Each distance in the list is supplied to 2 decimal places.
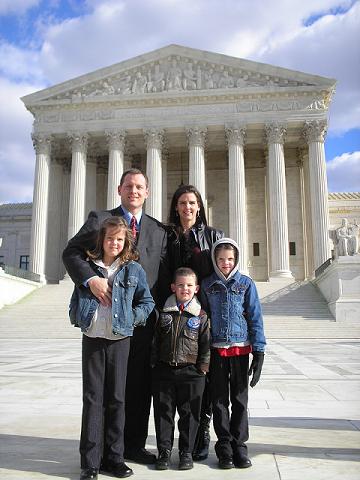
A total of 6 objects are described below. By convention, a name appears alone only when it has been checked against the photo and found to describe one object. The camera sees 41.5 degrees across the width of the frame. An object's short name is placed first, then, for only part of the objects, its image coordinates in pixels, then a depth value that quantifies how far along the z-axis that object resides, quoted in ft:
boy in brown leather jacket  14.84
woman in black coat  16.81
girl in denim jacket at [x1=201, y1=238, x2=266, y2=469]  15.01
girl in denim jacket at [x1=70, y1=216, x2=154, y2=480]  13.89
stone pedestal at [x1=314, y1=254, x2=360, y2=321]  84.07
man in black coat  14.71
